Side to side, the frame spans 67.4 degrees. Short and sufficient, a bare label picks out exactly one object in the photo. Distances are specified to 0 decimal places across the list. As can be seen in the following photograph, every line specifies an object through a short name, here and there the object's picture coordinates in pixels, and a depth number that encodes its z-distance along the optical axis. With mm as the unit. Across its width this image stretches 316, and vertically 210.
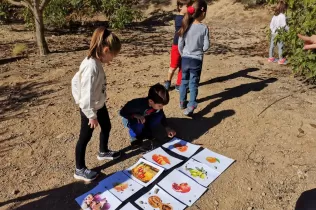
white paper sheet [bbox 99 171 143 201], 2317
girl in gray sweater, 2999
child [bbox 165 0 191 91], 3434
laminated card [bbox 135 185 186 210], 2219
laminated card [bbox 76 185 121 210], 2200
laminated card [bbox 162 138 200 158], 2817
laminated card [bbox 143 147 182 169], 2658
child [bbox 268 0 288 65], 5208
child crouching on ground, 2641
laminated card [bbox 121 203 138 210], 2199
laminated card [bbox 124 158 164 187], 2468
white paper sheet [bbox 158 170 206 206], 2312
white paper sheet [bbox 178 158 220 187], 2485
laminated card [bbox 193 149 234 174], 2629
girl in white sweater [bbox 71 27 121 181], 2070
